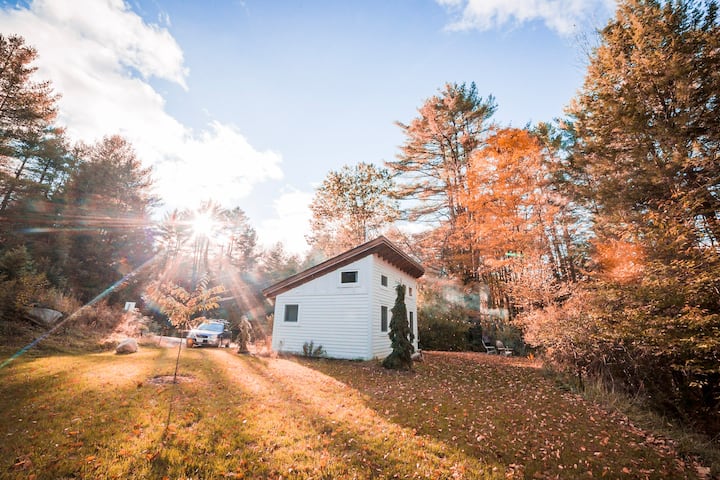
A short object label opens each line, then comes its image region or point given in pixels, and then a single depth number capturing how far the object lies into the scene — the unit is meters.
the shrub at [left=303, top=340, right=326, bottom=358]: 13.88
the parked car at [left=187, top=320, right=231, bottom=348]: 17.79
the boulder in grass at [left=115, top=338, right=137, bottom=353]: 11.52
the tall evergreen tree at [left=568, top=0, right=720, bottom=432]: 6.65
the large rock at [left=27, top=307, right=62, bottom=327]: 11.96
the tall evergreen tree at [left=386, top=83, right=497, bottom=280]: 21.31
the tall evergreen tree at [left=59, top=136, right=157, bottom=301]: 21.81
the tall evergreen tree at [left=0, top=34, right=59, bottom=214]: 16.61
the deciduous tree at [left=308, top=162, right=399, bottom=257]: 25.98
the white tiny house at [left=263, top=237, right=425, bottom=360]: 13.42
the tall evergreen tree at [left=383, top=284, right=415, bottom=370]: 11.47
